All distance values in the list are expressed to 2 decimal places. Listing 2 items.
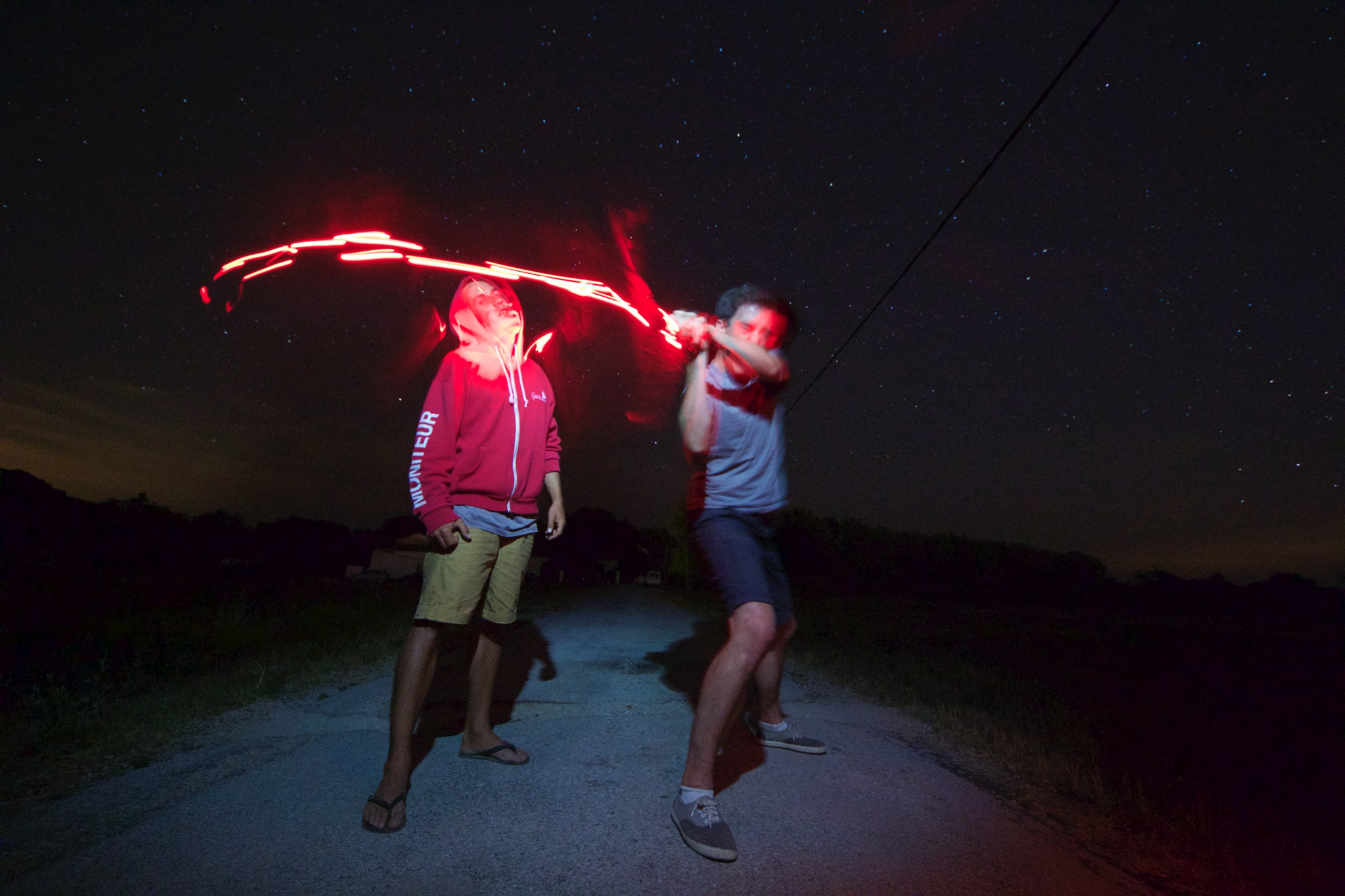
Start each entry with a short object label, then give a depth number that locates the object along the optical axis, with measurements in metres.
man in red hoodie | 2.36
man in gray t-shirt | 2.25
